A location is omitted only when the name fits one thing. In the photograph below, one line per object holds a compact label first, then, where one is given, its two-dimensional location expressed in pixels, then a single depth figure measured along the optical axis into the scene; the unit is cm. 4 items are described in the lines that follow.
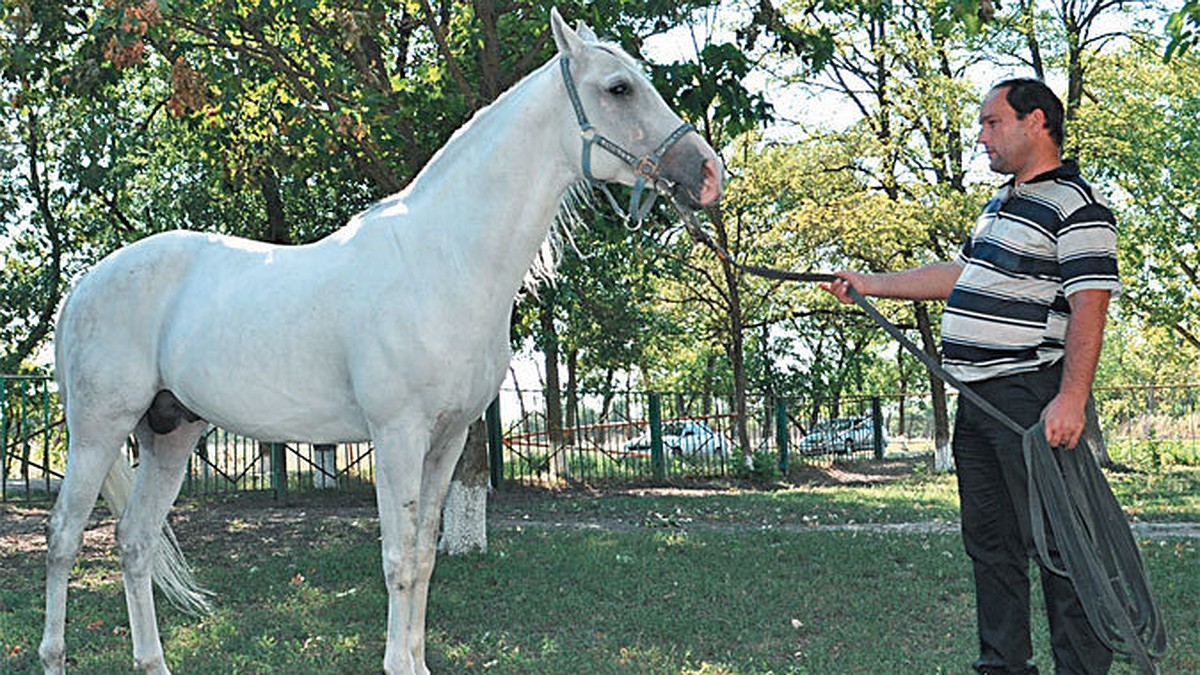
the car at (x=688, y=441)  1916
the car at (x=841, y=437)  2642
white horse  378
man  331
